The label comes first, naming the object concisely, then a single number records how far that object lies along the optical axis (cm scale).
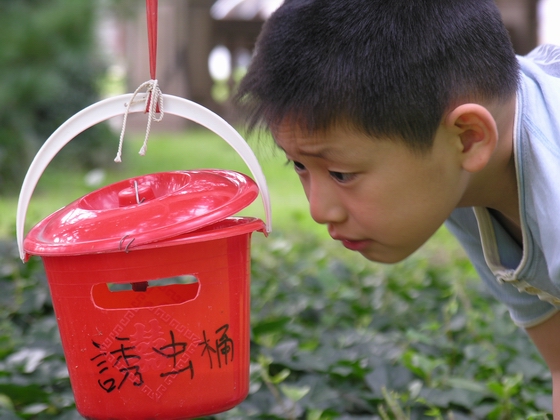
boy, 134
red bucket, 116
